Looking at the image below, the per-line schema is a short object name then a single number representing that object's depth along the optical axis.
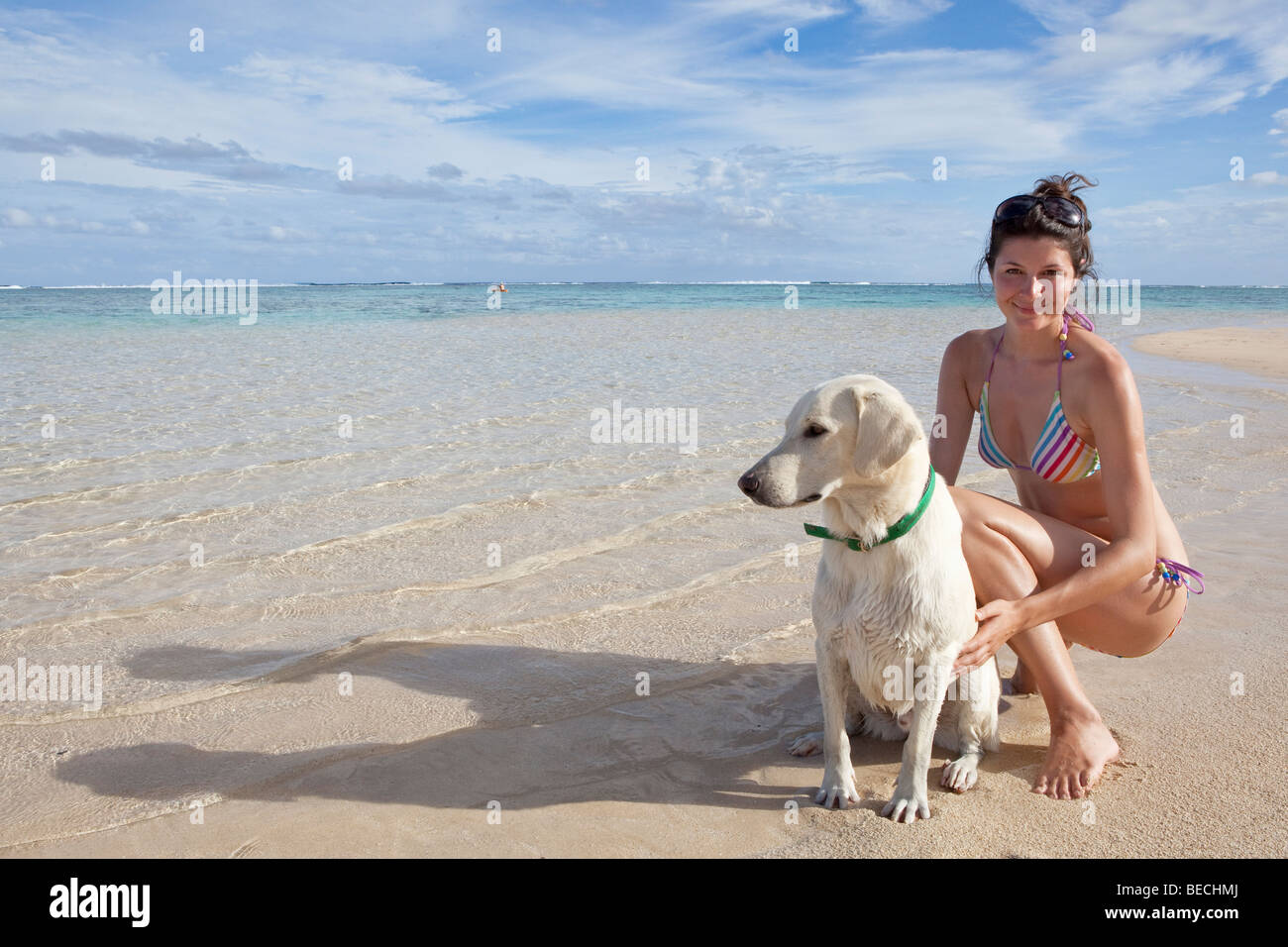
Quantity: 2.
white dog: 2.78
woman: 3.18
